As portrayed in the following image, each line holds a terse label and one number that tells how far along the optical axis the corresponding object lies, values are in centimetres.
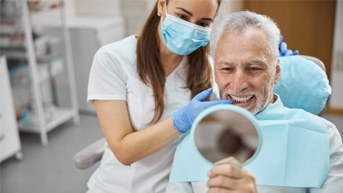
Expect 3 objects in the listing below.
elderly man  105
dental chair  135
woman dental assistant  130
